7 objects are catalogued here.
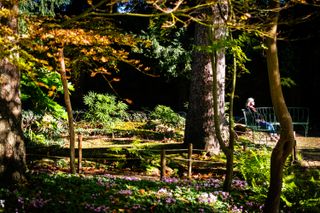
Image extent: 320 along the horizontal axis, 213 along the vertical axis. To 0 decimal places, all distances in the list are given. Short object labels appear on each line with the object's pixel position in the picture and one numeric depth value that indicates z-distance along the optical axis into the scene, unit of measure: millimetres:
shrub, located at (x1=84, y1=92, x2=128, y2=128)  14547
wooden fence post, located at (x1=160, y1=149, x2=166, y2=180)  7603
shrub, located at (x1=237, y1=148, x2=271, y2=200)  6659
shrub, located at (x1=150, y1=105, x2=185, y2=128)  15609
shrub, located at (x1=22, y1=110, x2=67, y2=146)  10452
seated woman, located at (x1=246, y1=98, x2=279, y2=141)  11836
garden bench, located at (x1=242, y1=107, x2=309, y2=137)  11902
